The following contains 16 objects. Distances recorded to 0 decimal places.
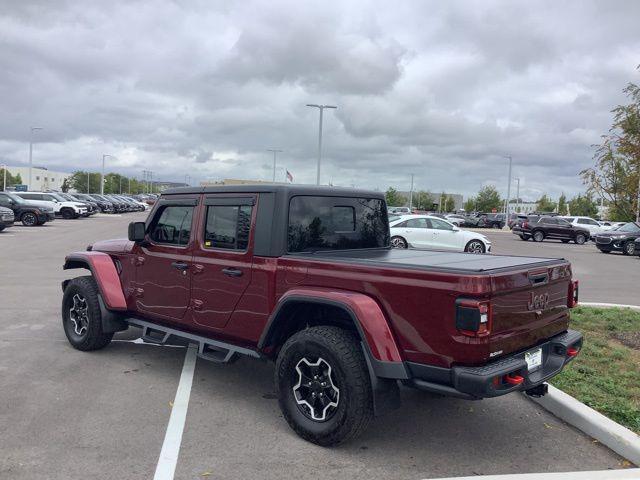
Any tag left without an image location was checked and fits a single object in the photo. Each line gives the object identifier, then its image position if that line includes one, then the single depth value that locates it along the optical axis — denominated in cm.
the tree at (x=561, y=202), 13525
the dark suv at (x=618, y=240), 2494
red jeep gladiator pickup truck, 353
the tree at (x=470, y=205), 13388
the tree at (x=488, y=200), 12056
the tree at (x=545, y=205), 14550
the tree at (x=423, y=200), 13625
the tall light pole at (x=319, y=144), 4256
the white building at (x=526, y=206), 16992
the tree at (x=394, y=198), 11361
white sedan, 2017
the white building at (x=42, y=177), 16004
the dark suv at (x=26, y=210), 2827
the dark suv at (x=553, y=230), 3444
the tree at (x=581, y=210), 8700
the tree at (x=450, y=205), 14675
